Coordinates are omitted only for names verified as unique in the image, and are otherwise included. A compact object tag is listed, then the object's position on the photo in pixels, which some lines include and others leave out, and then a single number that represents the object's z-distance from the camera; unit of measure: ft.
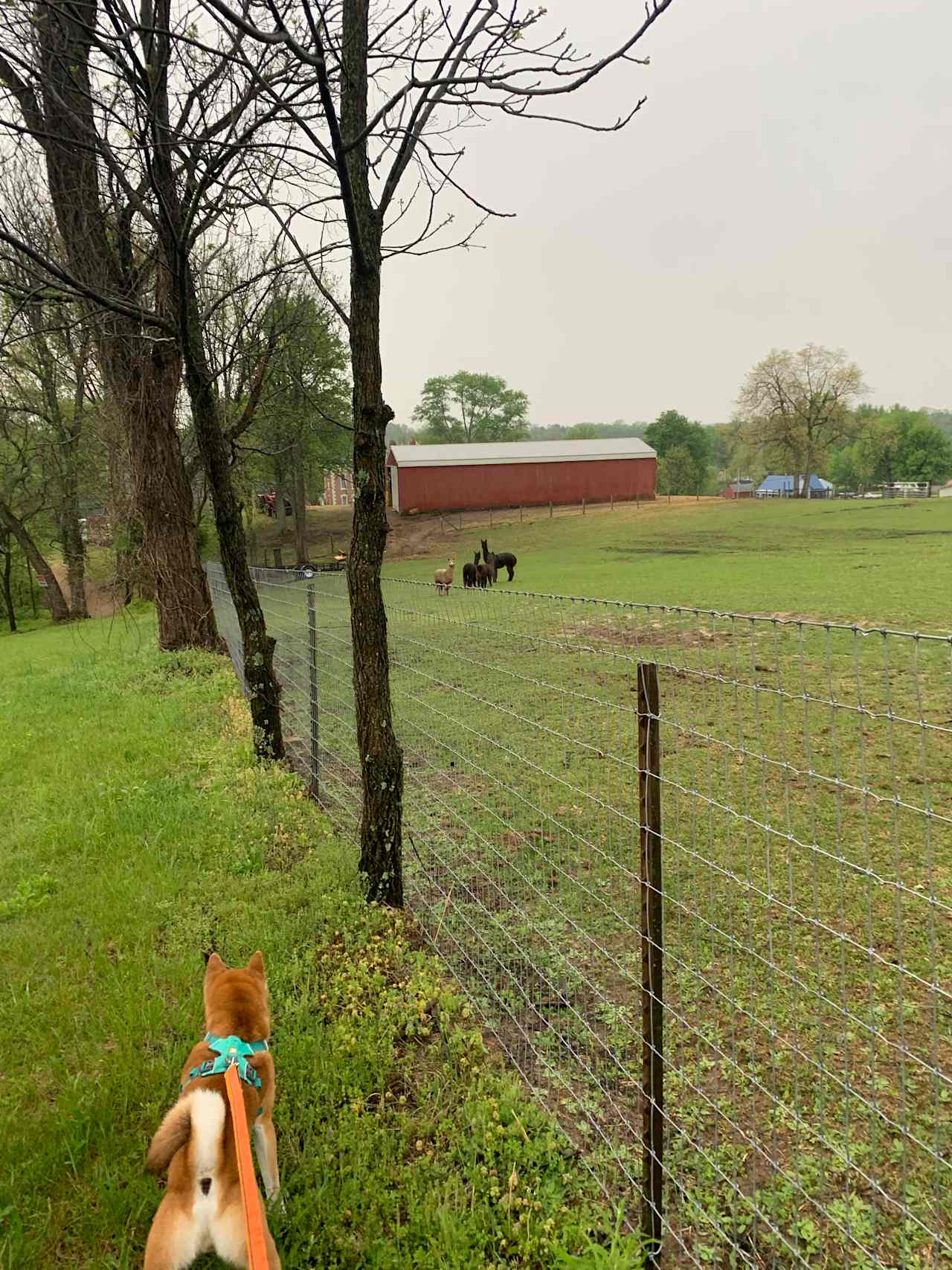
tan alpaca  58.95
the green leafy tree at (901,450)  233.96
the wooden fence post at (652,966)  5.80
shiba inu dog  5.11
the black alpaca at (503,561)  66.33
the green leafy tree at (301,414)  29.25
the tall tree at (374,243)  8.81
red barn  132.98
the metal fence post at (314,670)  16.07
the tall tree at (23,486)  71.51
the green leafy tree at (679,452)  222.07
